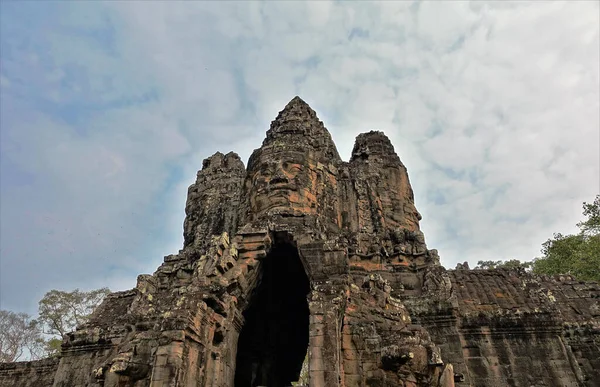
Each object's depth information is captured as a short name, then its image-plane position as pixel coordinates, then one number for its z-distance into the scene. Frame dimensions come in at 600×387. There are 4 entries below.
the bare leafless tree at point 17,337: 30.06
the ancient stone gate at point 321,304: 8.73
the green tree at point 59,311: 29.42
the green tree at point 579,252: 21.78
